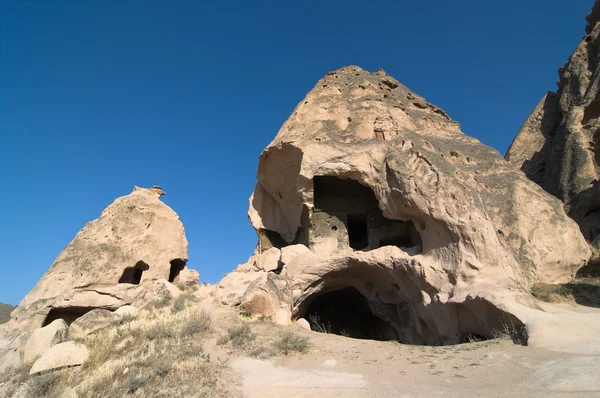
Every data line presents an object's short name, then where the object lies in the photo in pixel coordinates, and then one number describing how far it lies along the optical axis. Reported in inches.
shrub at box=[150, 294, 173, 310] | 401.3
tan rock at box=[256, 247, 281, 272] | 476.1
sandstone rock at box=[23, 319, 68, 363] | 300.9
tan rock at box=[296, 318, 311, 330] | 358.8
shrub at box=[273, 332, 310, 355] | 248.8
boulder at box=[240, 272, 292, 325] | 340.2
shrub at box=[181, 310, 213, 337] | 286.5
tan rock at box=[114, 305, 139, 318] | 369.6
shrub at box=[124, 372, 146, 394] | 197.8
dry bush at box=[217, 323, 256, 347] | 261.1
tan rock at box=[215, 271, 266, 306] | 406.0
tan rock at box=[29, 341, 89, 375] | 250.7
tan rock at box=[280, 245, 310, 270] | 434.0
